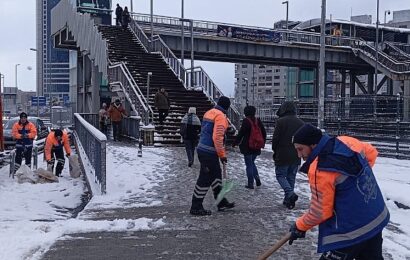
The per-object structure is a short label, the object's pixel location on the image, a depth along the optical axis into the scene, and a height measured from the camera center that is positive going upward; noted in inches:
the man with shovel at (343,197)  151.2 -25.0
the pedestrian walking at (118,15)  1571.1 +258.3
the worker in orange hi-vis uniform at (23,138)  629.9 -37.6
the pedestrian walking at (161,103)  848.9 +4.2
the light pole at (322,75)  839.7 +53.6
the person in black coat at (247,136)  406.3 -21.9
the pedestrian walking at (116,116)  860.6 -16.3
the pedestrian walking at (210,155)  323.9 -28.7
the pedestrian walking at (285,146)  348.2 -24.9
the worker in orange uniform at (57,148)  580.1 -44.8
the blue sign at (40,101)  2597.0 +19.3
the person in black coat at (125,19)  1476.4 +231.5
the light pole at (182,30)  1443.9 +197.3
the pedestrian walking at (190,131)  560.7 -26.1
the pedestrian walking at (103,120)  951.0 -25.3
